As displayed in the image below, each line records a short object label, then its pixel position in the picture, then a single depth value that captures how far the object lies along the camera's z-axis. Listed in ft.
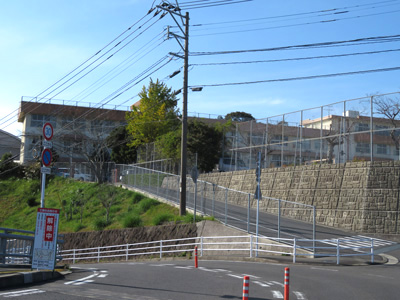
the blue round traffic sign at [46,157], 42.35
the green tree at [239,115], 311.35
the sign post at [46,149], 42.34
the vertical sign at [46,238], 39.34
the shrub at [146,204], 114.52
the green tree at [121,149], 189.16
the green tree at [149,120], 179.22
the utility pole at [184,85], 88.69
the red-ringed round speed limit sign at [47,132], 42.45
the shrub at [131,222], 101.40
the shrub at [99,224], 112.37
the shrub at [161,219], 95.55
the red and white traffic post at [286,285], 25.31
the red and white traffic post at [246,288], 23.05
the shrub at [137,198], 125.90
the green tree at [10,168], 186.81
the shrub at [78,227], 118.62
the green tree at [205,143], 152.66
